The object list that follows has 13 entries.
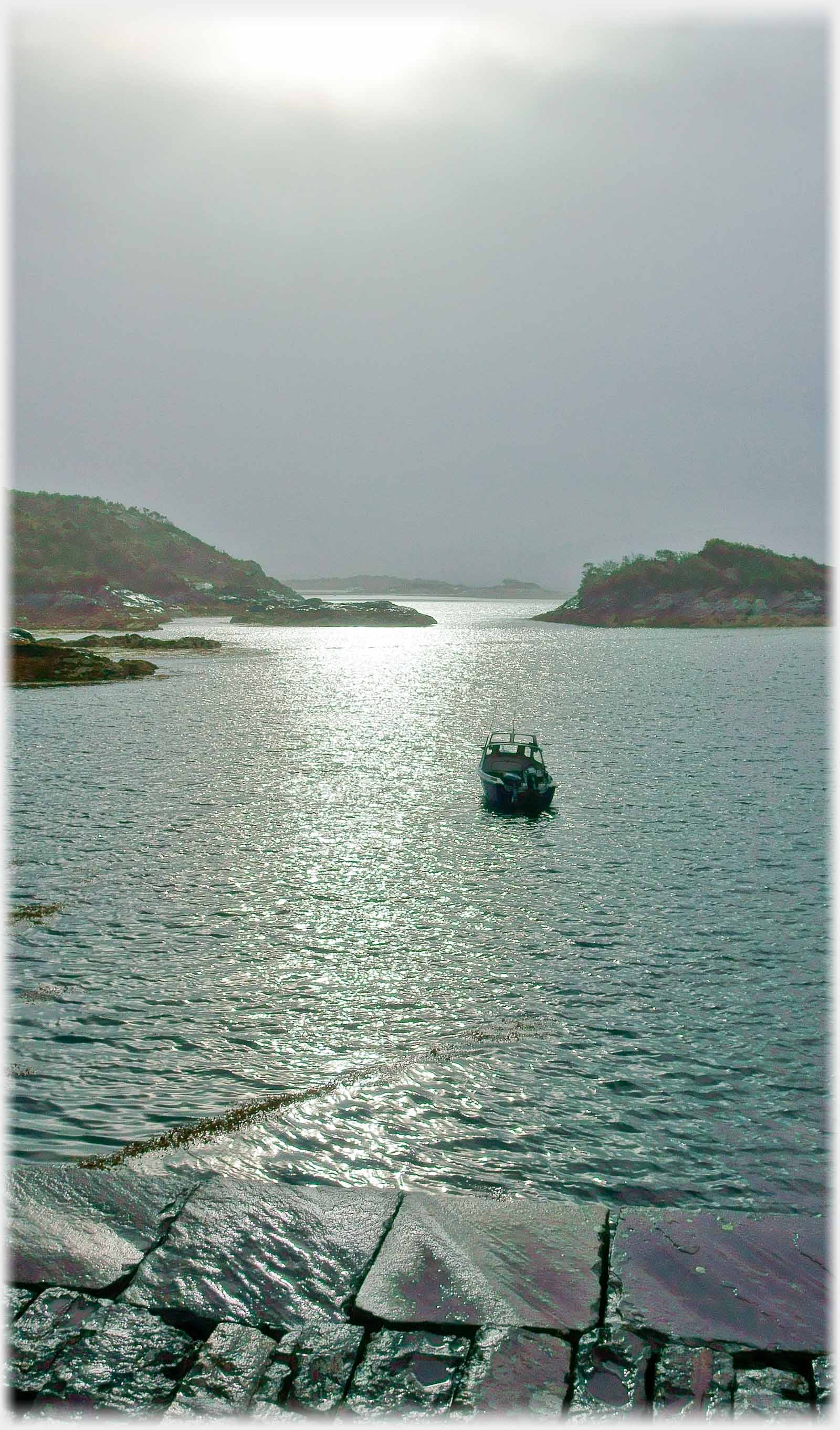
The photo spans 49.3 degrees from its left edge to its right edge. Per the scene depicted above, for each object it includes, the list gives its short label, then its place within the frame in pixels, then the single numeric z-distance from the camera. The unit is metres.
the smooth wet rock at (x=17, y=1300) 7.48
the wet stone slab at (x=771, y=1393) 6.72
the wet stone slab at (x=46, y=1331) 6.80
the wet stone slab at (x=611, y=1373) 6.76
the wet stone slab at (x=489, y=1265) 7.68
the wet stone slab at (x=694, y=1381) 6.75
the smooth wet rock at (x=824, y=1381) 6.81
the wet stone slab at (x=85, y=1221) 8.06
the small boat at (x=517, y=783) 36.94
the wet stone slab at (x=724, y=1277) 7.60
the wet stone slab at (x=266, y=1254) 7.78
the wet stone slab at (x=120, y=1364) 6.65
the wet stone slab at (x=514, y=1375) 6.72
